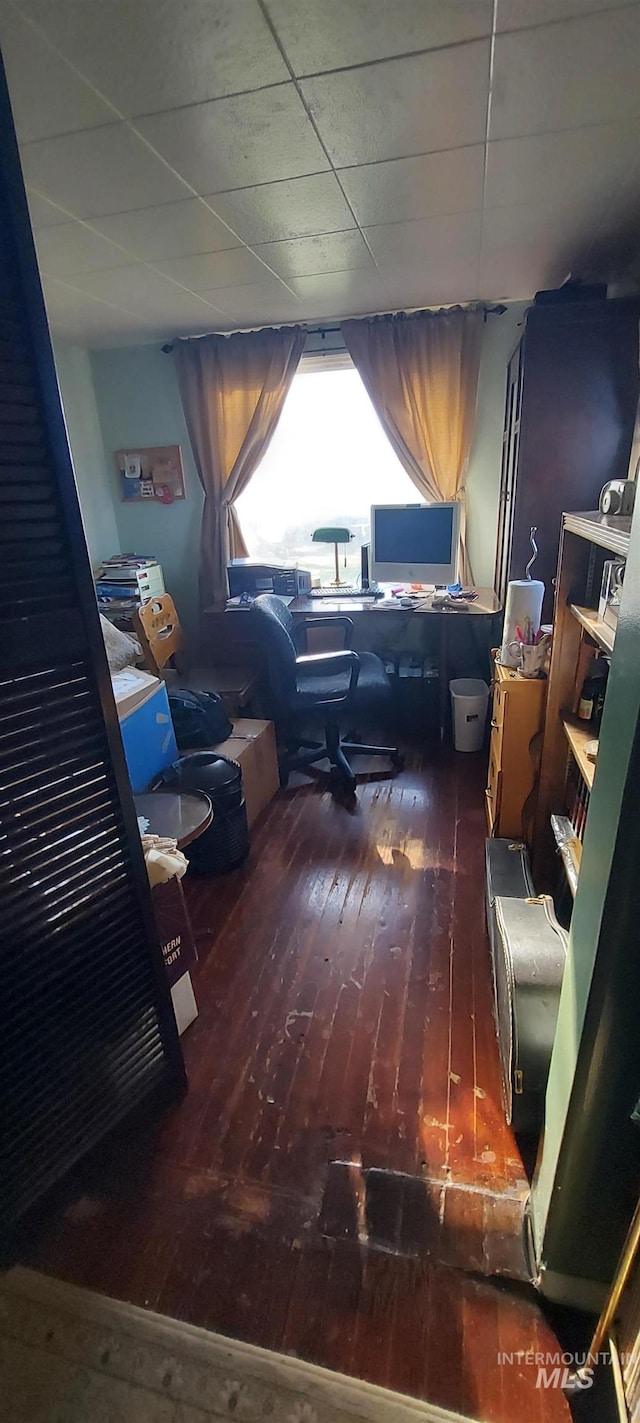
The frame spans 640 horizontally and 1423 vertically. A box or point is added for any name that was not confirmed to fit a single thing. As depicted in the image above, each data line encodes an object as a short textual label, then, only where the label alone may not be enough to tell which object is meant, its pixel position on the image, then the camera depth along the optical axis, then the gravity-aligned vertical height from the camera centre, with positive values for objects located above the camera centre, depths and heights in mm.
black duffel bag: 2621 -978
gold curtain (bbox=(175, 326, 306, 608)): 3469 +509
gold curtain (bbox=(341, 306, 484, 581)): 3191 +551
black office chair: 2604 -904
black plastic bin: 2193 -1160
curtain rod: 3109 +882
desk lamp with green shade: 3633 -271
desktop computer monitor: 3264 -307
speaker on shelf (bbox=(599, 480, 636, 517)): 1463 -43
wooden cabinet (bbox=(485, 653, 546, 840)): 2096 -934
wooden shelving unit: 1636 -681
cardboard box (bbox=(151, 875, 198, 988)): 1545 -1107
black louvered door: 934 -567
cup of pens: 2121 -599
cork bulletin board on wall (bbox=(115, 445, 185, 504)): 3922 +147
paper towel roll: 2219 -450
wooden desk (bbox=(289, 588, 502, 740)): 3105 -642
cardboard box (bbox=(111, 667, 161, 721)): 2105 -689
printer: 3625 -521
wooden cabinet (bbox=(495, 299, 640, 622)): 2381 +281
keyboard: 3568 -604
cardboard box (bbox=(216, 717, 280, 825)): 2617 -1182
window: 3629 +84
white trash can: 3188 -1187
